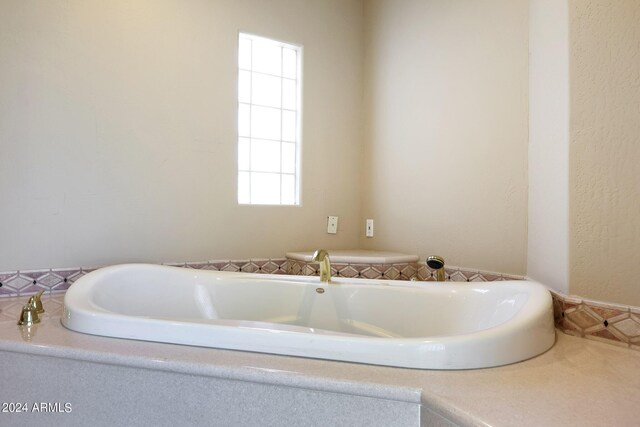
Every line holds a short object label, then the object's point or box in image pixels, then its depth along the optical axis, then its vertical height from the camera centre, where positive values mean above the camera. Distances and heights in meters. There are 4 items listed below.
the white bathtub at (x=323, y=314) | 1.01 -0.34
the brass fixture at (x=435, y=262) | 1.73 -0.19
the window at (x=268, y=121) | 2.44 +0.61
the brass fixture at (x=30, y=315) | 1.34 -0.35
